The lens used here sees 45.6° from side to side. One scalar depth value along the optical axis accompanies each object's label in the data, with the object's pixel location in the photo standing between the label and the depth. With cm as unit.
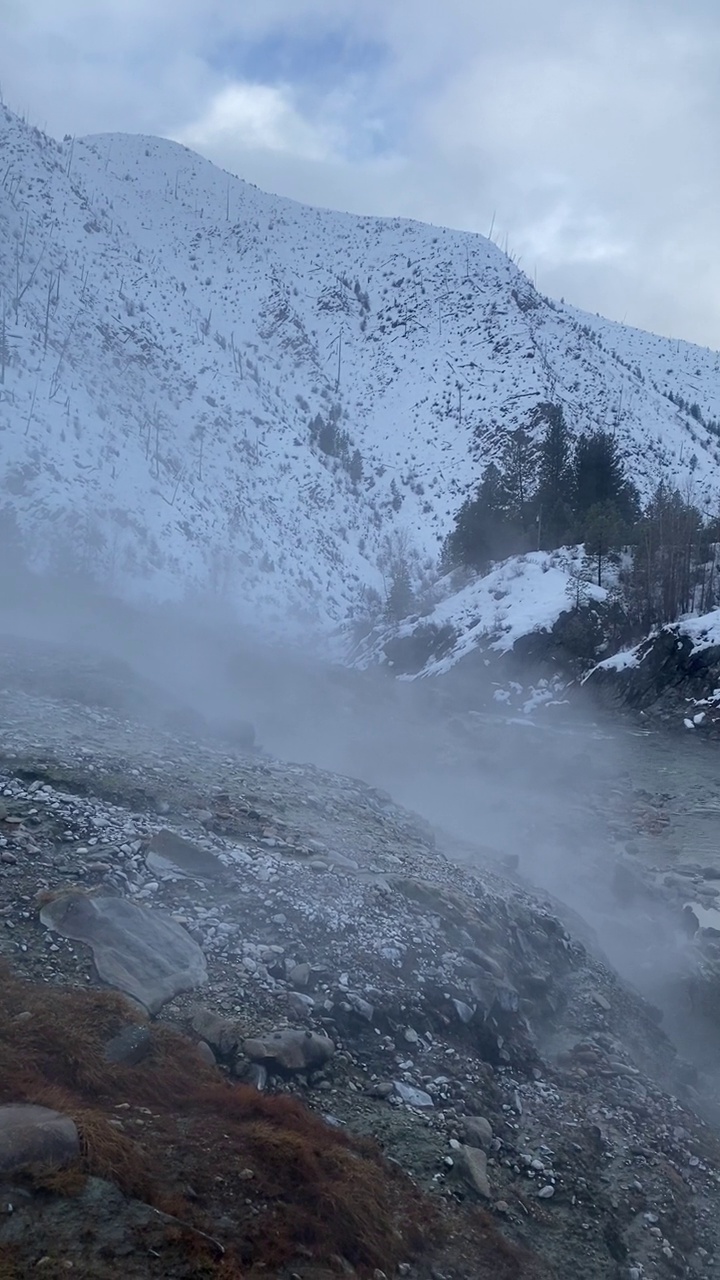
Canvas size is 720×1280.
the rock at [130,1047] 516
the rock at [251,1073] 555
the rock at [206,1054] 548
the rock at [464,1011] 724
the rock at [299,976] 679
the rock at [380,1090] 600
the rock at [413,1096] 605
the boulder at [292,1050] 574
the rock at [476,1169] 546
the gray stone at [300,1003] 644
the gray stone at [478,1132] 587
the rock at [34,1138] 384
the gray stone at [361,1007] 672
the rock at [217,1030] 571
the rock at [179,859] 796
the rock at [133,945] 611
